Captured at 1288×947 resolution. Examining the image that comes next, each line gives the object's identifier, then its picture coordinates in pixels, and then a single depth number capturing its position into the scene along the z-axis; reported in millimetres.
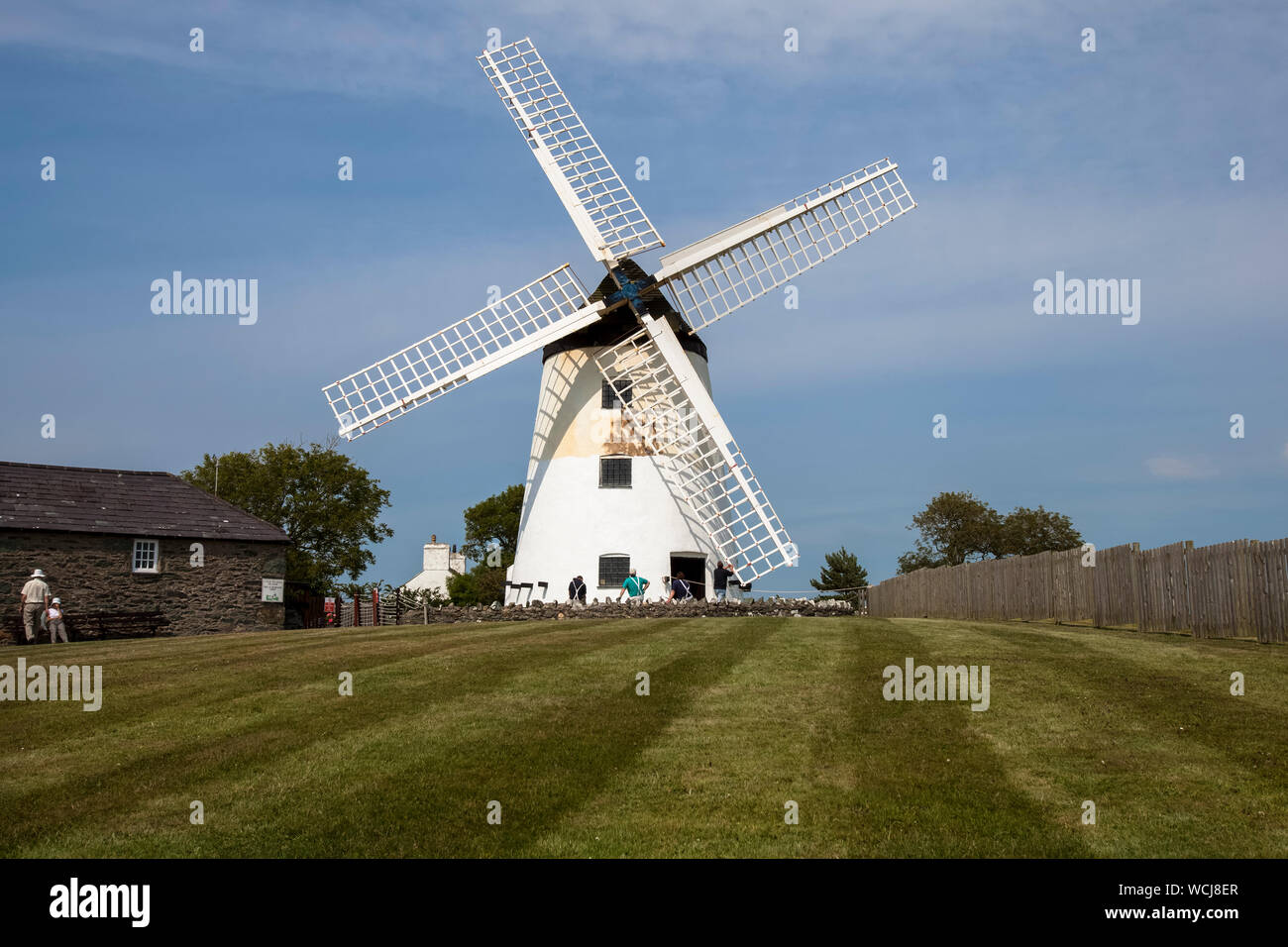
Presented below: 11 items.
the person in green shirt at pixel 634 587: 30641
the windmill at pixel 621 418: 31469
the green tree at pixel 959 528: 76125
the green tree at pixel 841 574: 67688
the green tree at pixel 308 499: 62906
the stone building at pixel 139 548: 33000
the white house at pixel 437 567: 76375
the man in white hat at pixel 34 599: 28422
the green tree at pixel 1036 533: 73625
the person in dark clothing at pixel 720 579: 31891
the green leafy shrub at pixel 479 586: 66062
